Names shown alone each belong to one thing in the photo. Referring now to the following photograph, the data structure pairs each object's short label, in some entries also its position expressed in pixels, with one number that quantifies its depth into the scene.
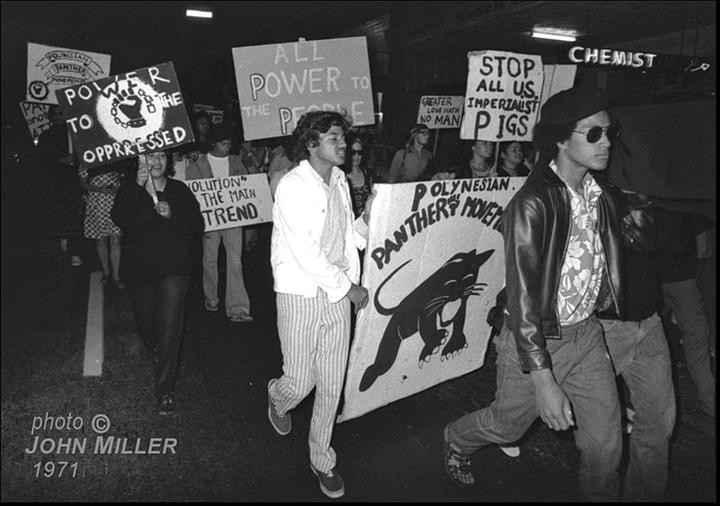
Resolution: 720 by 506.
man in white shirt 3.41
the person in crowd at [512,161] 6.91
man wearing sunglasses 2.77
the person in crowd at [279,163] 8.12
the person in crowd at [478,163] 6.43
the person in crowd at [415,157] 8.90
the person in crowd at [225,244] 6.72
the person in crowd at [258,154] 10.49
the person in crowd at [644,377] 3.00
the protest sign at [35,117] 10.98
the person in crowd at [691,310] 4.46
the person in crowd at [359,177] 6.65
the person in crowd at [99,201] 7.74
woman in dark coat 4.47
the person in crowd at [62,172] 8.58
